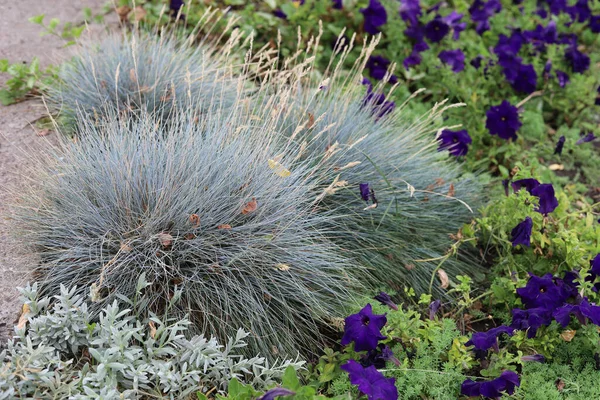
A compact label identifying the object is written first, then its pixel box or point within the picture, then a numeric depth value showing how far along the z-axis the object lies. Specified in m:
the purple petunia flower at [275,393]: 1.96
